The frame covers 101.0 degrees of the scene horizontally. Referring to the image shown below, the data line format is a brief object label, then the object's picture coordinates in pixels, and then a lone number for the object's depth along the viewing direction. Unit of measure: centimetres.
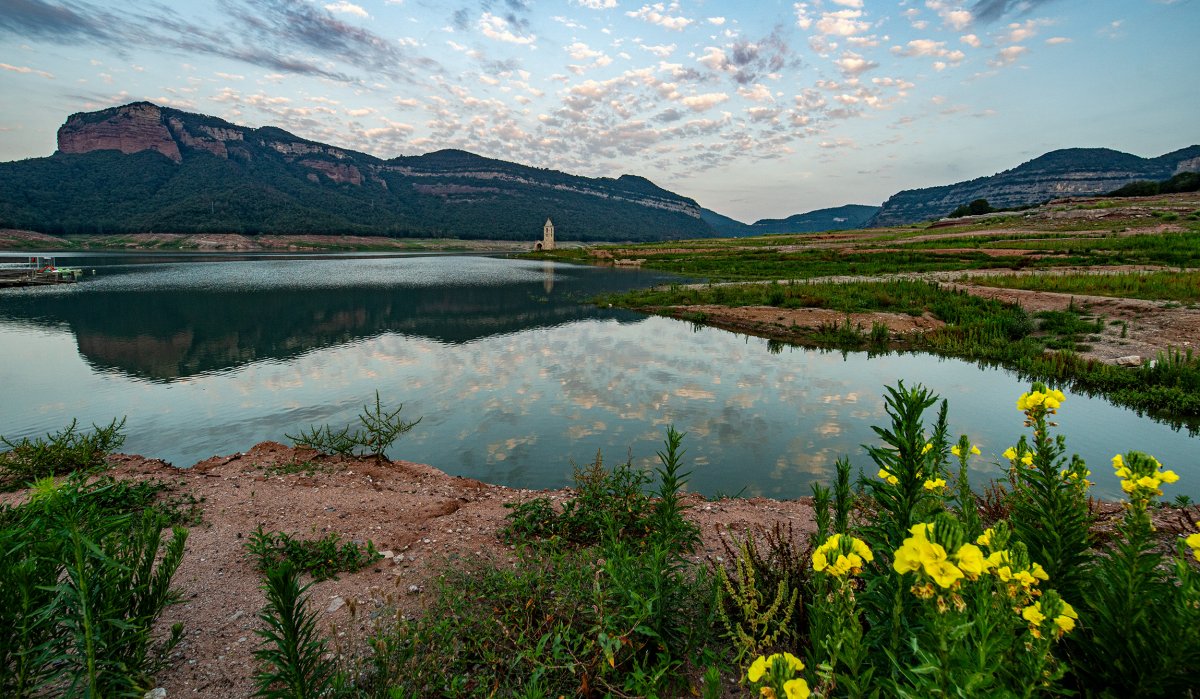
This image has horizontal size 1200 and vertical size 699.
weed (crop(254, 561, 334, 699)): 238
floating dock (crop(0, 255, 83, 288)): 4219
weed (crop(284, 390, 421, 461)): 936
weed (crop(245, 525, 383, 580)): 516
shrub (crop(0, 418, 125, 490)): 743
